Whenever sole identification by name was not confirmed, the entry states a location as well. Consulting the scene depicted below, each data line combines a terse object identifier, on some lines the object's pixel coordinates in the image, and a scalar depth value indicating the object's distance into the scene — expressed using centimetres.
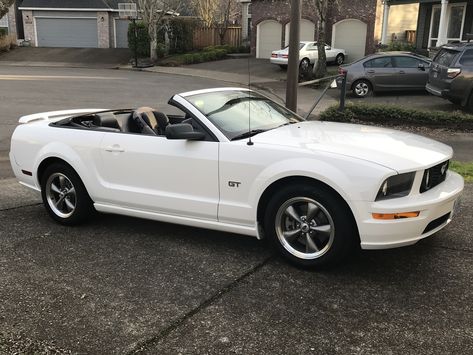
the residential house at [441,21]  2523
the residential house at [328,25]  3022
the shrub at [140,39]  3412
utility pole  915
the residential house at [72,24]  4016
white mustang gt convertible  399
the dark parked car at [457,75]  1348
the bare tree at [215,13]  3977
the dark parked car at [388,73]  1773
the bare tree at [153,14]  3194
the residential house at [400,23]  3052
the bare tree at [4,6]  3542
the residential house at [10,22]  4084
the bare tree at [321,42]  2234
